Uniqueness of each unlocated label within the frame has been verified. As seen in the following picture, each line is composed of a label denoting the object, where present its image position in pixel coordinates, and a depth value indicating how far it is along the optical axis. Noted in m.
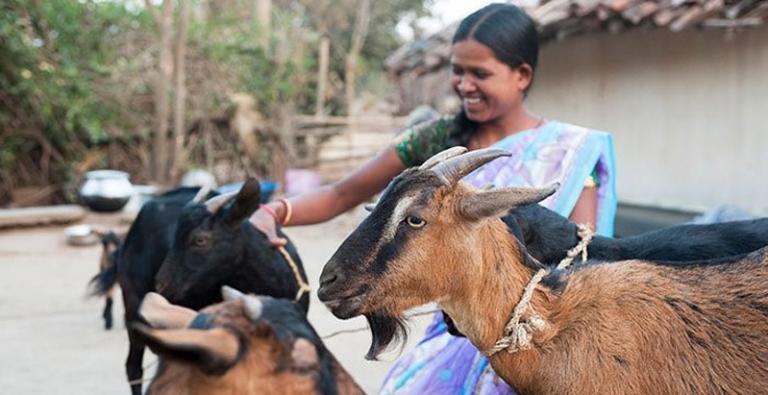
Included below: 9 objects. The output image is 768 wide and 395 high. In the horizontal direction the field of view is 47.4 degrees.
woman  3.19
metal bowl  10.70
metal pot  11.72
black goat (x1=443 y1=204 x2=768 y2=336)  2.81
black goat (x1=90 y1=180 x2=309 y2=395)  4.01
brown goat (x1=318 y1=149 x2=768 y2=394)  2.32
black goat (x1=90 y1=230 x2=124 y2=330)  5.72
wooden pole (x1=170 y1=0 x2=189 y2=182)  12.45
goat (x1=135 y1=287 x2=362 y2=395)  1.57
